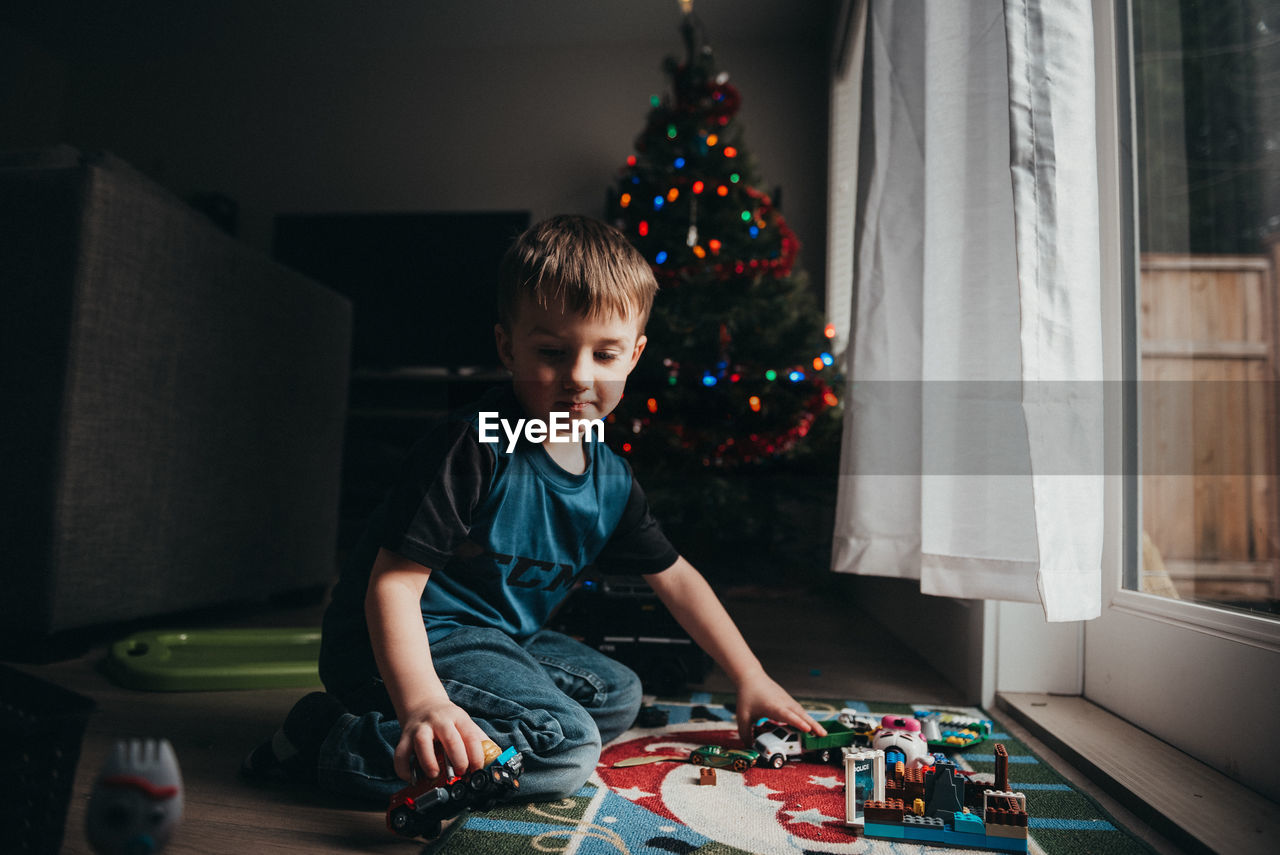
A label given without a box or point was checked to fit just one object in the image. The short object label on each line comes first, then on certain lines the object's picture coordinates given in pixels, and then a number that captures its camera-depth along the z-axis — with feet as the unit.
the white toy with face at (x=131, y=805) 1.16
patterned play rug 2.02
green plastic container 3.48
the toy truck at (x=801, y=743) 2.63
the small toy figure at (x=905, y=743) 2.49
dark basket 1.41
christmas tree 6.69
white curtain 2.53
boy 2.27
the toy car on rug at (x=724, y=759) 2.60
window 2.62
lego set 2.01
